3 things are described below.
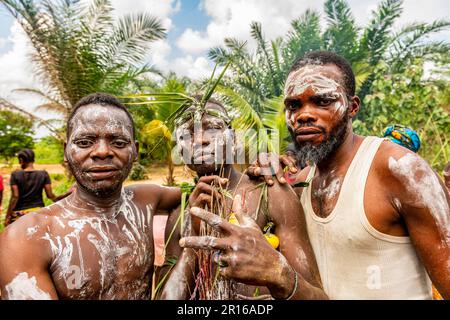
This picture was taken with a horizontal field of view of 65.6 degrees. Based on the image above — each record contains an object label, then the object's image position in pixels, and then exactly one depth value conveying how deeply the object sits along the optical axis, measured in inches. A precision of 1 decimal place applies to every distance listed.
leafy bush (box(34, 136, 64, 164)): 1360.7
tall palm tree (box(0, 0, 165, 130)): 310.3
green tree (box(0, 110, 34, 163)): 804.4
